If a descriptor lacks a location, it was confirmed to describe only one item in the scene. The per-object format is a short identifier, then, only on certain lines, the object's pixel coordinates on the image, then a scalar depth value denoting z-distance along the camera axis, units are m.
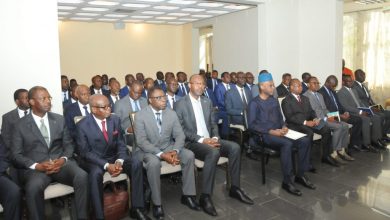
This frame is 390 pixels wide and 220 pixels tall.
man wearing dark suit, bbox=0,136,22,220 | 2.77
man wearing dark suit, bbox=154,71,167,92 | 8.95
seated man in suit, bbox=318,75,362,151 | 5.83
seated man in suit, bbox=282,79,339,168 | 4.98
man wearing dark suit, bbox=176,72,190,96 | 7.36
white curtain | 10.27
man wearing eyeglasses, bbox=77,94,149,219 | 3.32
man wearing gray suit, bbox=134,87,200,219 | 3.57
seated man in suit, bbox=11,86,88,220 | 2.85
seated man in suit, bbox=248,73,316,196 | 4.17
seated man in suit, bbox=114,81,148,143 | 4.79
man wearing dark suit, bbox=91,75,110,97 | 6.68
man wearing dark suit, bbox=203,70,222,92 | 8.80
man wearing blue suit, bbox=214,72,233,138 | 6.26
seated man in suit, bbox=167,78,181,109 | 5.29
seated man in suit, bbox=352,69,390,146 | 6.43
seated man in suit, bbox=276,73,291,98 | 7.03
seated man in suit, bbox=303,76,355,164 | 5.23
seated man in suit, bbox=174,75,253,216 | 3.66
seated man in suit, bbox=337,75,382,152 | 5.90
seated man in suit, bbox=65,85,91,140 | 4.46
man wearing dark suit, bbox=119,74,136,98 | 7.02
